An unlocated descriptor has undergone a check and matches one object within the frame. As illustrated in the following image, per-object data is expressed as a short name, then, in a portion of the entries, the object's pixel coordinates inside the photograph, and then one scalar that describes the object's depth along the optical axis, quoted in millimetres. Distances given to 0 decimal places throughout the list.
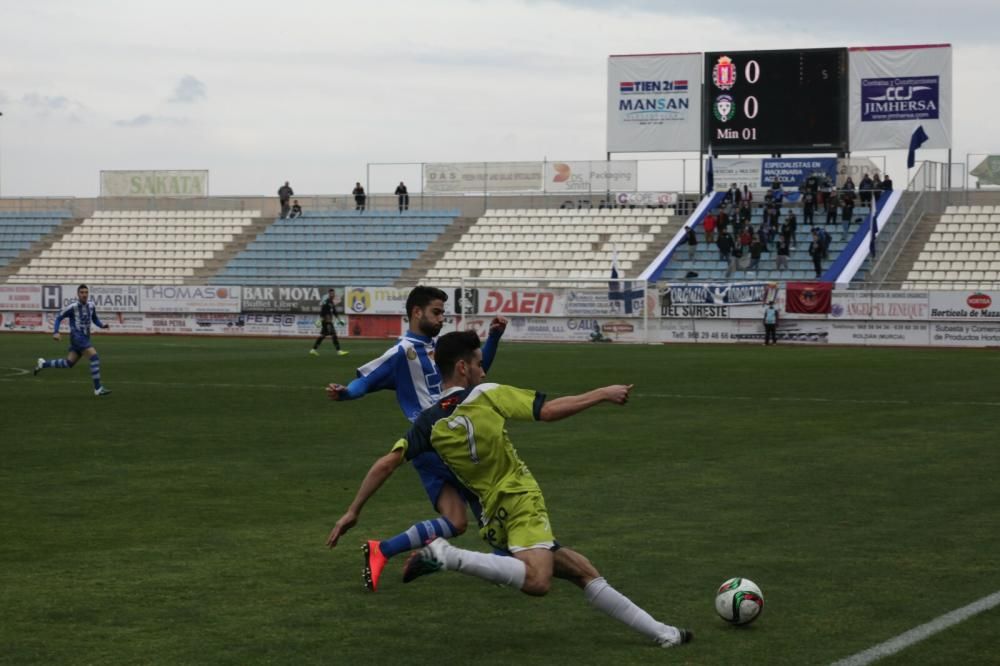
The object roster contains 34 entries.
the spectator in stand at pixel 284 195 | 69500
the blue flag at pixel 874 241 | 52844
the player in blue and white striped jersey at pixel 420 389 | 9023
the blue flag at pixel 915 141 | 56844
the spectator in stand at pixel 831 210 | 56625
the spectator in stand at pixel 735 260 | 54688
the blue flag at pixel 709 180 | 60719
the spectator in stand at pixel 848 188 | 57562
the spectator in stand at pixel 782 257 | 54125
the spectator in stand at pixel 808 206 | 56562
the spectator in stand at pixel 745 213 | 56969
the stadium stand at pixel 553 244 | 59094
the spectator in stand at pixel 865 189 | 57438
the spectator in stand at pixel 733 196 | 58709
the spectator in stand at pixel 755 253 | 54594
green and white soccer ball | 8070
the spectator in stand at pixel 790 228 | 55062
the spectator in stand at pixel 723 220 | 55938
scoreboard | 58781
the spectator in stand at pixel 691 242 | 56562
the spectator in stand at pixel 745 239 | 55406
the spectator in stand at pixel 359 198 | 68750
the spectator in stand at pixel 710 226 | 57156
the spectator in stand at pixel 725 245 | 54812
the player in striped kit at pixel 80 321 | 27422
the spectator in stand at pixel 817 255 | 52594
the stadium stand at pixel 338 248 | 62750
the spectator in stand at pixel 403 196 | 68375
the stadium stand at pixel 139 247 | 65875
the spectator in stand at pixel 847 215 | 56000
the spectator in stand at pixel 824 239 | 52972
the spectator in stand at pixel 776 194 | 58072
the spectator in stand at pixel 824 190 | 57875
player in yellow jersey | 7426
